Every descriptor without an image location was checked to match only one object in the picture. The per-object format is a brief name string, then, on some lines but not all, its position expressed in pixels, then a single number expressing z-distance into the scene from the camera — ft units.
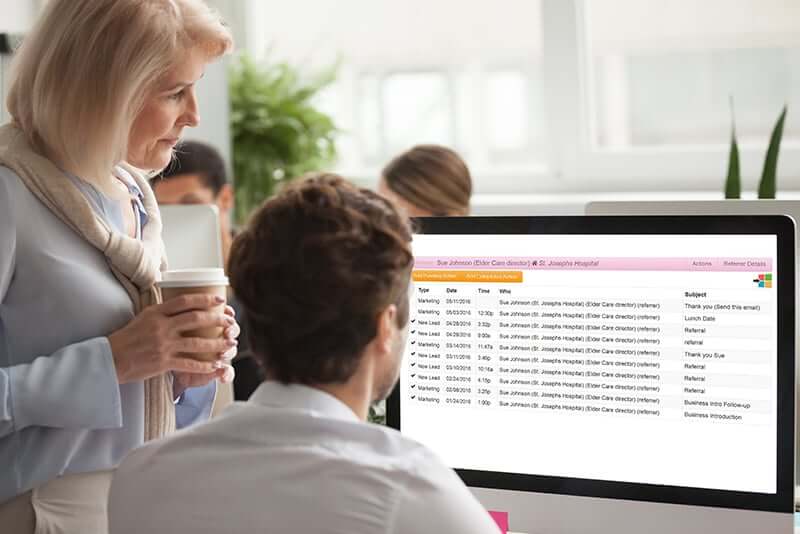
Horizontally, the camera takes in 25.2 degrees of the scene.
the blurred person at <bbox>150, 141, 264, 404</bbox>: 19.63
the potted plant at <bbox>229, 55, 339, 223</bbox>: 23.01
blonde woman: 7.12
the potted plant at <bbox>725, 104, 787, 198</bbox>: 13.67
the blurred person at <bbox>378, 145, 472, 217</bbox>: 15.98
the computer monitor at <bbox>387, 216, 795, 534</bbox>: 7.03
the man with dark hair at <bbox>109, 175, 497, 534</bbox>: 5.12
